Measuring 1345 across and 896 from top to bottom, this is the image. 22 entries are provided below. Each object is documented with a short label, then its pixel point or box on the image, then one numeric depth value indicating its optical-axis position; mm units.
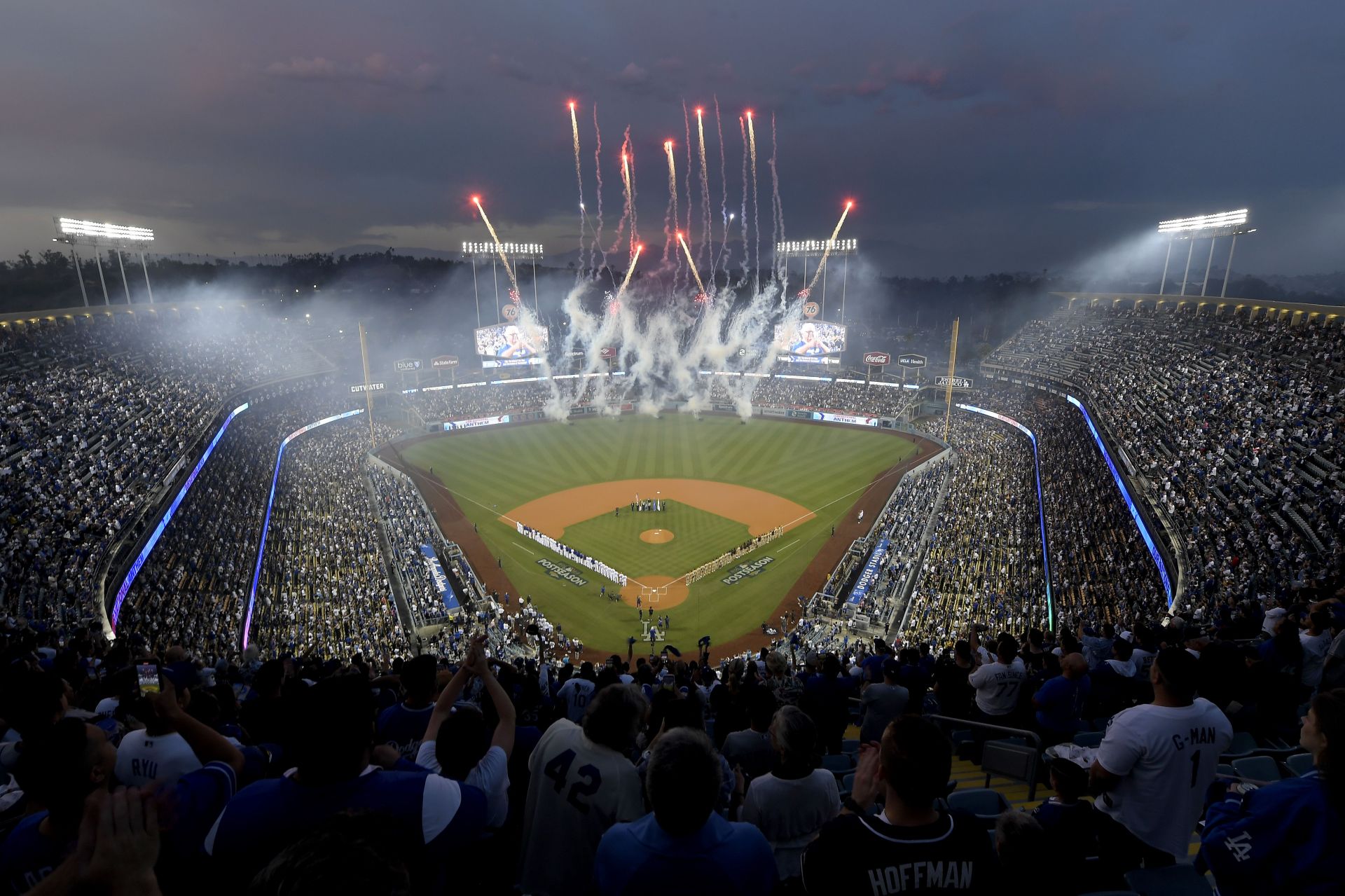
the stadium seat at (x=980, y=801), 5551
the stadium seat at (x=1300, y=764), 6312
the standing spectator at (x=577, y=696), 8008
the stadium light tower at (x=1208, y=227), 55219
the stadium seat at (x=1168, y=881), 4277
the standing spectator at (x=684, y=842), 2938
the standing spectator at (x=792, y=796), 4129
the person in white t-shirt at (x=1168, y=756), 4465
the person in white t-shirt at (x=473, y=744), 4070
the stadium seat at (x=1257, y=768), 6289
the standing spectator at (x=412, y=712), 5496
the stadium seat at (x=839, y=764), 7375
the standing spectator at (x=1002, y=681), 8078
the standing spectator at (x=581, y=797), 3977
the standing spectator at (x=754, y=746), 5805
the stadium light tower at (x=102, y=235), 52188
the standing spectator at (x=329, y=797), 3004
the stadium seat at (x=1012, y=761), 6785
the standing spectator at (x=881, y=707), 7777
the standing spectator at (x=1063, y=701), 7328
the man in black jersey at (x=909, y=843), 2898
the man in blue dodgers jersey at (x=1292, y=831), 2895
